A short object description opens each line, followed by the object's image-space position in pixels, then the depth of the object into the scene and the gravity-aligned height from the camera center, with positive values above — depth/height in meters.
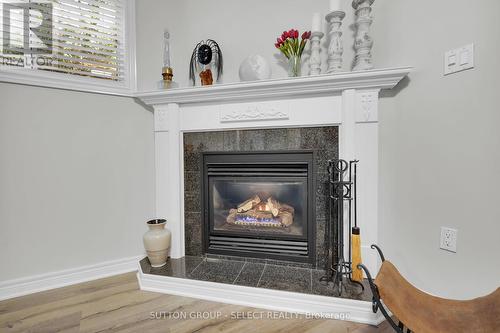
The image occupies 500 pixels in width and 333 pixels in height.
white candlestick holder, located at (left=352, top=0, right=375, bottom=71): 1.52 +0.81
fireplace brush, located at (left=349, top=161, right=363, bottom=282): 1.46 -0.57
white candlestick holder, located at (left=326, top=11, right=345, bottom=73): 1.58 +0.78
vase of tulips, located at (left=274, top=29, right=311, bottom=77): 1.65 +0.80
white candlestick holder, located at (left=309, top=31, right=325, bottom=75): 1.65 +0.73
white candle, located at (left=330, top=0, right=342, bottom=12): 1.54 +1.01
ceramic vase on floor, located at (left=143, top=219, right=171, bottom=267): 1.73 -0.61
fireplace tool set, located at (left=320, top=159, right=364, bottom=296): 1.46 -0.47
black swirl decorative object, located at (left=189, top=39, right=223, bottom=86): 1.88 +0.82
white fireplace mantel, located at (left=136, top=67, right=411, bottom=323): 1.53 +0.31
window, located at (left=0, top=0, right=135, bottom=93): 1.64 +0.89
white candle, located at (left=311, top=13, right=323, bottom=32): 1.61 +0.94
